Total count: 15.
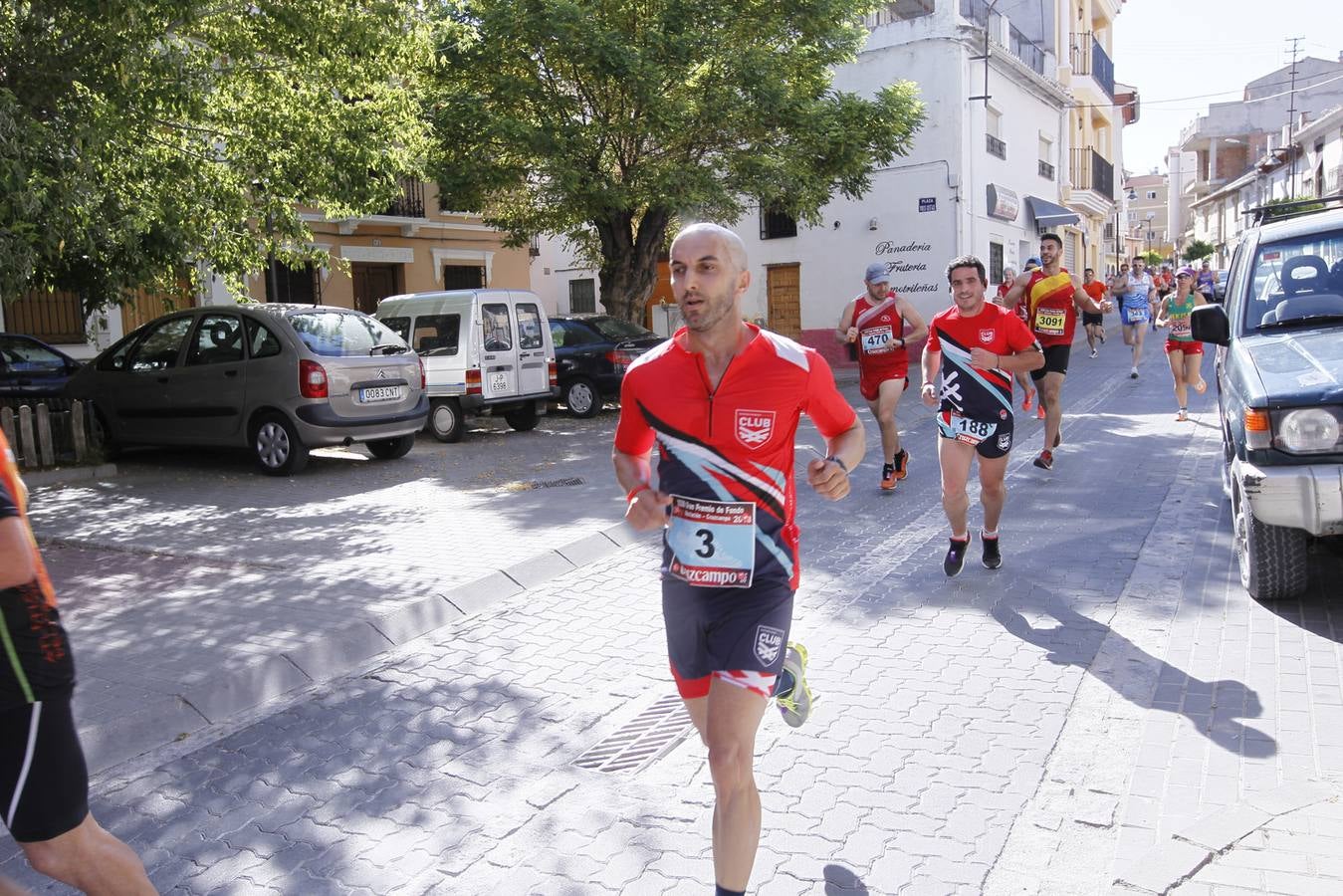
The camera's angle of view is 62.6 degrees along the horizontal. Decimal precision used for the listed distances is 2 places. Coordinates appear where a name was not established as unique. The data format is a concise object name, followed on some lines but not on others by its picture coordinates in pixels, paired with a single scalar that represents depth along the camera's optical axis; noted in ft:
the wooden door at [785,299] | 95.45
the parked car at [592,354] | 53.42
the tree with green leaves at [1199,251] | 223.51
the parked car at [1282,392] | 16.87
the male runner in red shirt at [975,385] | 20.26
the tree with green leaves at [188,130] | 28.14
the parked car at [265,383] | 36.60
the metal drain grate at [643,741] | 13.58
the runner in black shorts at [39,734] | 7.84
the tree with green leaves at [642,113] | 53.31
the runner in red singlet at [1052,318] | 32.30
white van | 46.34
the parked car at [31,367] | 50.93
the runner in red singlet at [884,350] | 30.07
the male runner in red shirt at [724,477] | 9.67
